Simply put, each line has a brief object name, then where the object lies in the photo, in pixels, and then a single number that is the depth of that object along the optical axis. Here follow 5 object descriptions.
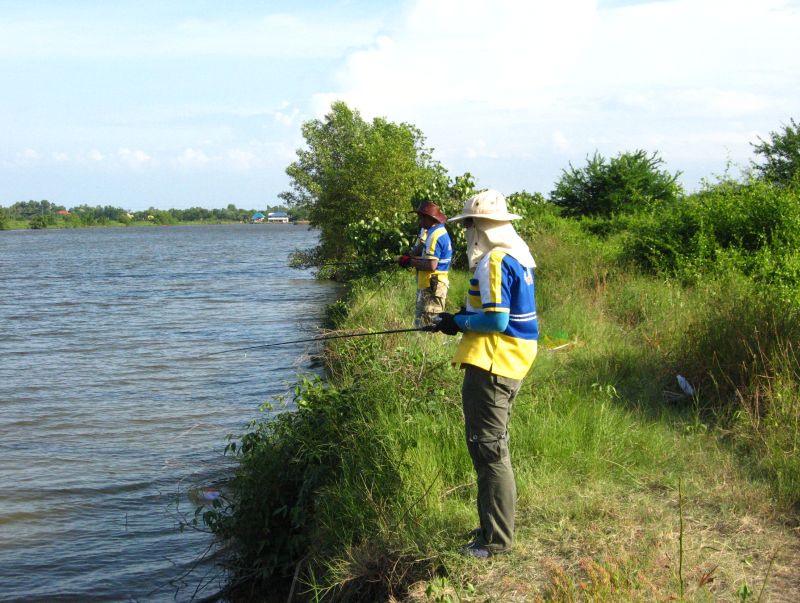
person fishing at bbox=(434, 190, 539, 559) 4.61
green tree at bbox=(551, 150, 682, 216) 24.69
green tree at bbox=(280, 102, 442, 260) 26.30
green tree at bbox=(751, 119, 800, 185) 20.41
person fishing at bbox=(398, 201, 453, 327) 10.24
